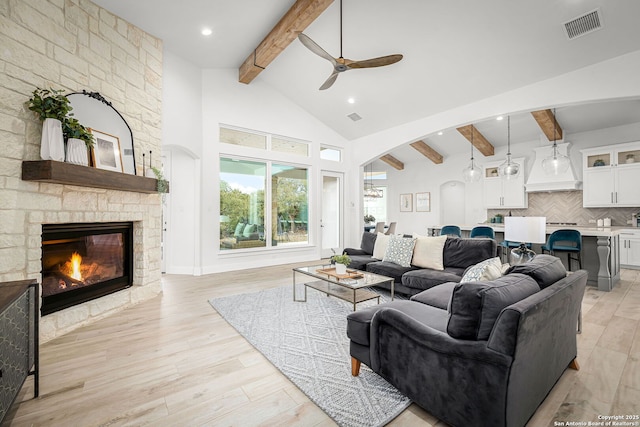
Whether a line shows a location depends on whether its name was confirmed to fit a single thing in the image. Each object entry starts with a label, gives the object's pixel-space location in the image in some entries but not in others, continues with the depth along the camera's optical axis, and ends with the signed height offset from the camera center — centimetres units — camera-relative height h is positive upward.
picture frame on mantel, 317 +73
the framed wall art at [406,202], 1011 +42
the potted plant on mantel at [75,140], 279 +75
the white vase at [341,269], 361 -68
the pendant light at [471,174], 612 +84
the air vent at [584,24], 335 +224
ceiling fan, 346 +190
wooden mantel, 255 +40
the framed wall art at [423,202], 956 +40
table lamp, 283 -19
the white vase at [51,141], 262 +69
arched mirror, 307 +111
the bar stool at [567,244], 461 -53
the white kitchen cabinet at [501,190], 747 +62
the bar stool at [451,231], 590 -36
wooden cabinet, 149 -70
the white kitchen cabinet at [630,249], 578 -74
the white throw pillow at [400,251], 418 -55
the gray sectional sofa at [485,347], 137 -74
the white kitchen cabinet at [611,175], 587 +78
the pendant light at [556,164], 494 +84
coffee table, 313 -76
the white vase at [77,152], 279 +63
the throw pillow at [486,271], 196 -42
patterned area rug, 179 -117
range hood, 663 +81
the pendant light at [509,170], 570 +87
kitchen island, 439 -70
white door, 741 +4
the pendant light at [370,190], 1069 +95
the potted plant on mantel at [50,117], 261 +91
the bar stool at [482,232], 560 -36
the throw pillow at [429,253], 397 -54
